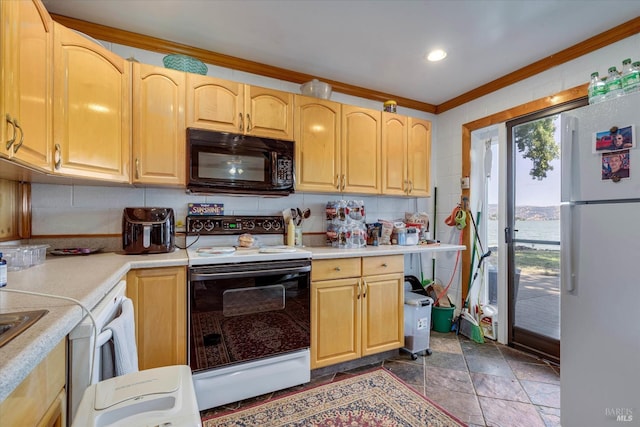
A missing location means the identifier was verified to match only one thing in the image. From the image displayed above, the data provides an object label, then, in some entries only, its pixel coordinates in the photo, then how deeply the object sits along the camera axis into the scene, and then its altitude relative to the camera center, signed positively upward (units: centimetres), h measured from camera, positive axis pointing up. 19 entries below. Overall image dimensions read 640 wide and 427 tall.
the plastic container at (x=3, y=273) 97 -20
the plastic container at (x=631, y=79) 141 +67
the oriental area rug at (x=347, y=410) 162 -119
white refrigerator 128 -25
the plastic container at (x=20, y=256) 130 -20
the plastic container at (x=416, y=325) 240 -95
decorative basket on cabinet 194 +103
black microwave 191 +35
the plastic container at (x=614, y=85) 150 +68
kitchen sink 60 -26
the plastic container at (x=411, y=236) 274 -22
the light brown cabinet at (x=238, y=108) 194 +76
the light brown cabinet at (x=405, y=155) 267 +56
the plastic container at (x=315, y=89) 237 +104
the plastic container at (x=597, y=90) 156 +68
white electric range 169 -68
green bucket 286 -105
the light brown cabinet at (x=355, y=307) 204 -72
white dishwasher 88 -47
